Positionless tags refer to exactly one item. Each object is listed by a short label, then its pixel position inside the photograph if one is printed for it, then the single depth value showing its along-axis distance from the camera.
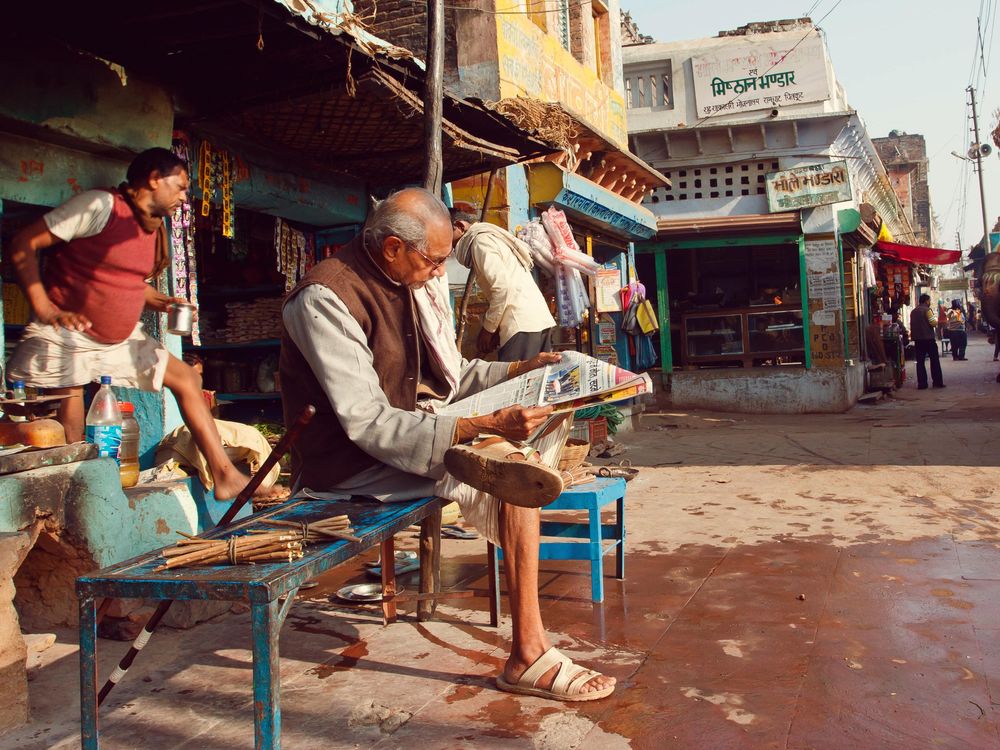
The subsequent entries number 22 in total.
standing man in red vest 4.12
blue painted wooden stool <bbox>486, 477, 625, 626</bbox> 3.77
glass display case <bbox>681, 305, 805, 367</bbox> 15.11
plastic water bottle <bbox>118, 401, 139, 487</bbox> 4.35
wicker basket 4.46
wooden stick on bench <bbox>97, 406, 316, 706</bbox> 2.48
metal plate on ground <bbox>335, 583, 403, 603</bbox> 4.18
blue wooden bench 2.08
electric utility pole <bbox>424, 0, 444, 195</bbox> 5.50
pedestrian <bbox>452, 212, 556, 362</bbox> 6.84
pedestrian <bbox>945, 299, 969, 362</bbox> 28.89
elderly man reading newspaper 2.79
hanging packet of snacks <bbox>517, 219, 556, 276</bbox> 8.91
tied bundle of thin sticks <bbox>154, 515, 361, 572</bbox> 2.32
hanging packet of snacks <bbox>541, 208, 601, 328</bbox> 8.98
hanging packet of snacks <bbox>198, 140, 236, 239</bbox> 5.74
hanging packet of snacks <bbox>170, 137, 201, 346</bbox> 5.42
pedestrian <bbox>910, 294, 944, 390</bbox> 17.06
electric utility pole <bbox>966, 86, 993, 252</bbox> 40.61
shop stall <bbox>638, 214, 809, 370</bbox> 14.95
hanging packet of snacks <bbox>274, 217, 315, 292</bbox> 7.21
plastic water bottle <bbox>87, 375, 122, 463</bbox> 3.96
